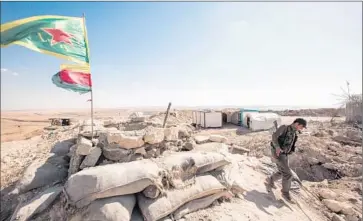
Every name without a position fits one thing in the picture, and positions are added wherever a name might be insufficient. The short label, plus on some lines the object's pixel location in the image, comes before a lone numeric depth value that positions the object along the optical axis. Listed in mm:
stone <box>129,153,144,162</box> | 4102
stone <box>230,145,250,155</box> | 6983
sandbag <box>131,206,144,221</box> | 3132
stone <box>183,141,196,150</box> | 4980
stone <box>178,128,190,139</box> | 5266
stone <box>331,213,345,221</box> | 4073
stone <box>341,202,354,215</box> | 4351
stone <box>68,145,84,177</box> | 4234
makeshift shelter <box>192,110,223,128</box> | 16094
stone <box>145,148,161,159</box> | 4250
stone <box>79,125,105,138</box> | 4635
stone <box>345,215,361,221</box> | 4238
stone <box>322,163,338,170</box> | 7066
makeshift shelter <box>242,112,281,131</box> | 14422
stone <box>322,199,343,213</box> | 4410
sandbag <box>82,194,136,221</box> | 2819
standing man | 4188
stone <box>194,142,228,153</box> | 5003
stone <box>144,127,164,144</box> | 4207
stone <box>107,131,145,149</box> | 4074
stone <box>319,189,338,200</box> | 4824
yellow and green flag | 3381
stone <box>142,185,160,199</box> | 3240
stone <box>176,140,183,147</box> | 4911
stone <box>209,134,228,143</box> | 6230
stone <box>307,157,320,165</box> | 7571
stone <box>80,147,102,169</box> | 4078
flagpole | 4392
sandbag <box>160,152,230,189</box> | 3573
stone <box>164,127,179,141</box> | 4656
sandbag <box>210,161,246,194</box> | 3969
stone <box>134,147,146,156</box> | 4172
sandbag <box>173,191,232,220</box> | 3338
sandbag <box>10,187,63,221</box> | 3361
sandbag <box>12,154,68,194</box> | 4340
